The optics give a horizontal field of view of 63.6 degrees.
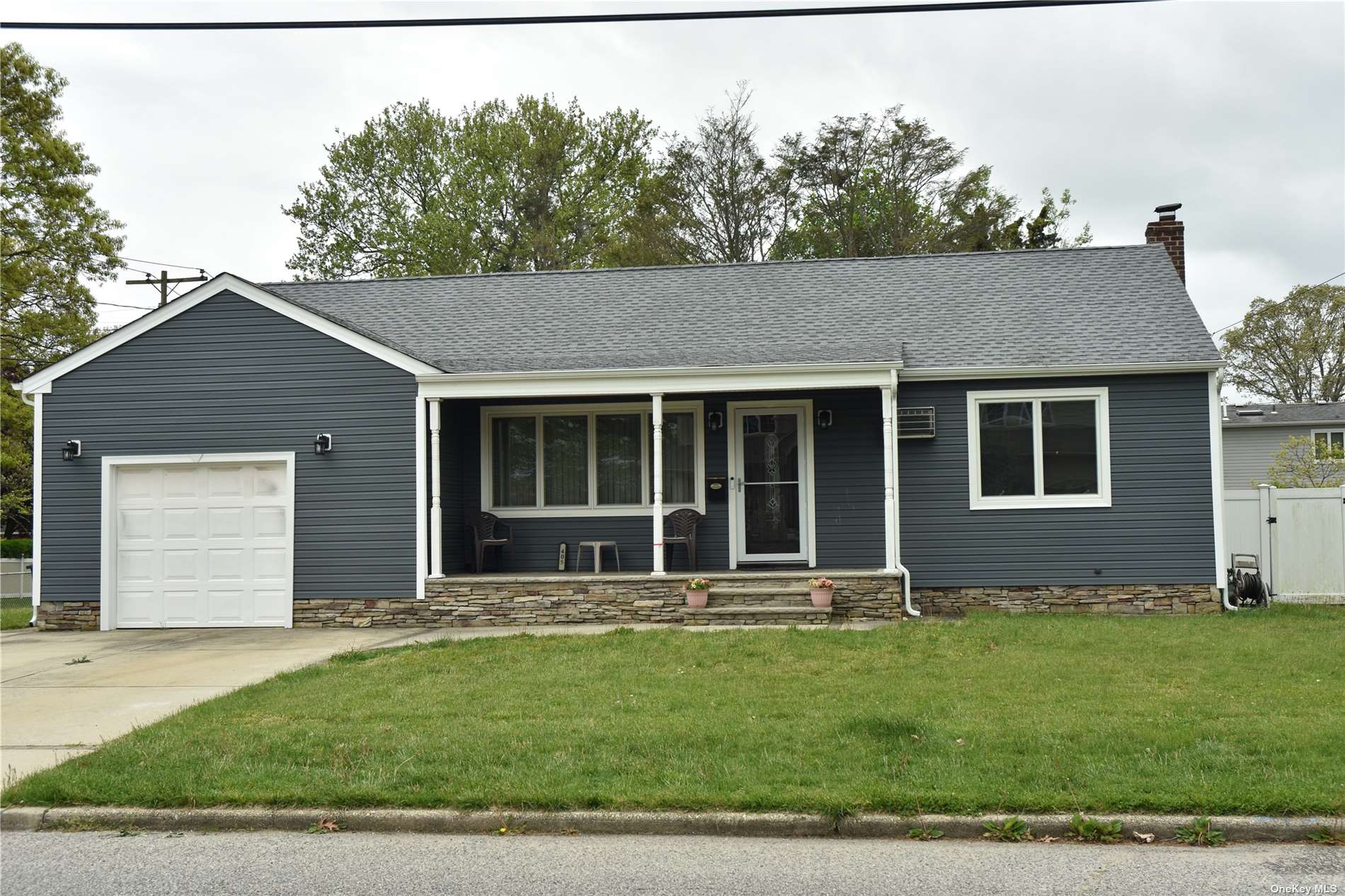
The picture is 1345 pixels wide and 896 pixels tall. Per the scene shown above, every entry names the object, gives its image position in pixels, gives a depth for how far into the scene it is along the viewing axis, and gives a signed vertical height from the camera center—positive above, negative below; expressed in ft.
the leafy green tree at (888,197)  99.45 +28.33
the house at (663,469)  41.84 +1.38
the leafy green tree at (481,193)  109.70 +33.00
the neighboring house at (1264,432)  96.53 +5.84
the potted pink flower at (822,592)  38.83 -3.21
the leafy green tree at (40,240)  78.89 +20.23
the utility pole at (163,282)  92.63 +19.40
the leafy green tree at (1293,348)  130.00 +18.53
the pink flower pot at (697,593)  39.68 -3.29
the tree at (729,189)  103.50 +30.07
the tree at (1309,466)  83.87 +2.39
